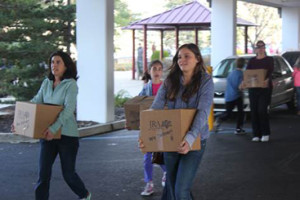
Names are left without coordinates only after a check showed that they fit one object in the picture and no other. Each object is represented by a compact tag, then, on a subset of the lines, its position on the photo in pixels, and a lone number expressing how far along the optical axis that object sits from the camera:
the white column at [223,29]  18.63
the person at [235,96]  11.58
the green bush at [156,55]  29.75
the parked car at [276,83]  13.83
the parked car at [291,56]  19.31
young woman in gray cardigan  4.60
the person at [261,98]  10.68
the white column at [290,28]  27.77
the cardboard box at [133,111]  6.44
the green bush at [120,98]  15.88
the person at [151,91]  6.82
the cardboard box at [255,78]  10.53
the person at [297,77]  14.18
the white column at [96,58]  12.69
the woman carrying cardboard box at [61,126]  5.55
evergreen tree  13.09
